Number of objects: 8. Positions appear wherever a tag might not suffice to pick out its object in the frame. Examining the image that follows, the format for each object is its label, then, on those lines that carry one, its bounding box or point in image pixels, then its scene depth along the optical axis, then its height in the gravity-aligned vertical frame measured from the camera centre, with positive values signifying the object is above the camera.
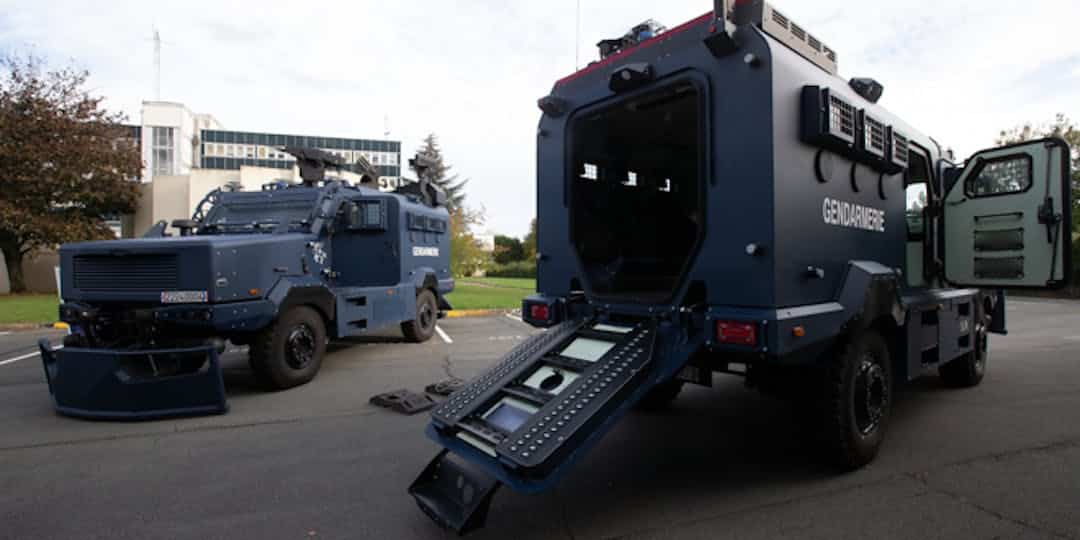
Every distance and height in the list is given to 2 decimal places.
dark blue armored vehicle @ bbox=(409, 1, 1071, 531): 3.19 +0.16
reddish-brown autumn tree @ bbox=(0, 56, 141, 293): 18.98 +3.56
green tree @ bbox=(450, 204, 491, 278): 22.56 +0.88
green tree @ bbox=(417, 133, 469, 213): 47.66 +8.24
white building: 23.28 +9.55
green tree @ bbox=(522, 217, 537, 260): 47.37 +2.06
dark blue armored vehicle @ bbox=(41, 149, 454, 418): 5.20 -0.25
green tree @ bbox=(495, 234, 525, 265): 49.27 +1.51
